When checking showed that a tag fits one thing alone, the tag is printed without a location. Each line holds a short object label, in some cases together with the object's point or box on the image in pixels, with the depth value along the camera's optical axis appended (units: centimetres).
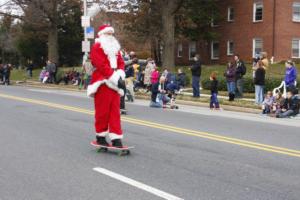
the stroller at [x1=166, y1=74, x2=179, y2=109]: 1984
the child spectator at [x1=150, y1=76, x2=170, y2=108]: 1989
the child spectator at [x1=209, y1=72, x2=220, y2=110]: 1925
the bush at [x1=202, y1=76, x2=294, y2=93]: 2400
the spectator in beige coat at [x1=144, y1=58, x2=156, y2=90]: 2492
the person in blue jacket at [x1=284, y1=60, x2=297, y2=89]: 1855
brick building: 4300
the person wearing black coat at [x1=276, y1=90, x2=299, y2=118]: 1669
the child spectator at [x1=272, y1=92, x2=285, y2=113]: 1709
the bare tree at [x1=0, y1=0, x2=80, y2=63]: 4194
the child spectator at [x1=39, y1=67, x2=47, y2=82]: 3854
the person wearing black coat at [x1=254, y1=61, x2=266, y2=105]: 1956
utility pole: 3244
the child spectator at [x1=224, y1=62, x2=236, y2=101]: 2141
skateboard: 930
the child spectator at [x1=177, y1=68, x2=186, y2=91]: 2412
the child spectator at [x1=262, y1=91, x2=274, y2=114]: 1744
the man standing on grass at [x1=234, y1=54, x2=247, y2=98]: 2236
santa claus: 914
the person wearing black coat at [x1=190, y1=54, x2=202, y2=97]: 2255
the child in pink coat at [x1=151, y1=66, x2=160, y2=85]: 2028
